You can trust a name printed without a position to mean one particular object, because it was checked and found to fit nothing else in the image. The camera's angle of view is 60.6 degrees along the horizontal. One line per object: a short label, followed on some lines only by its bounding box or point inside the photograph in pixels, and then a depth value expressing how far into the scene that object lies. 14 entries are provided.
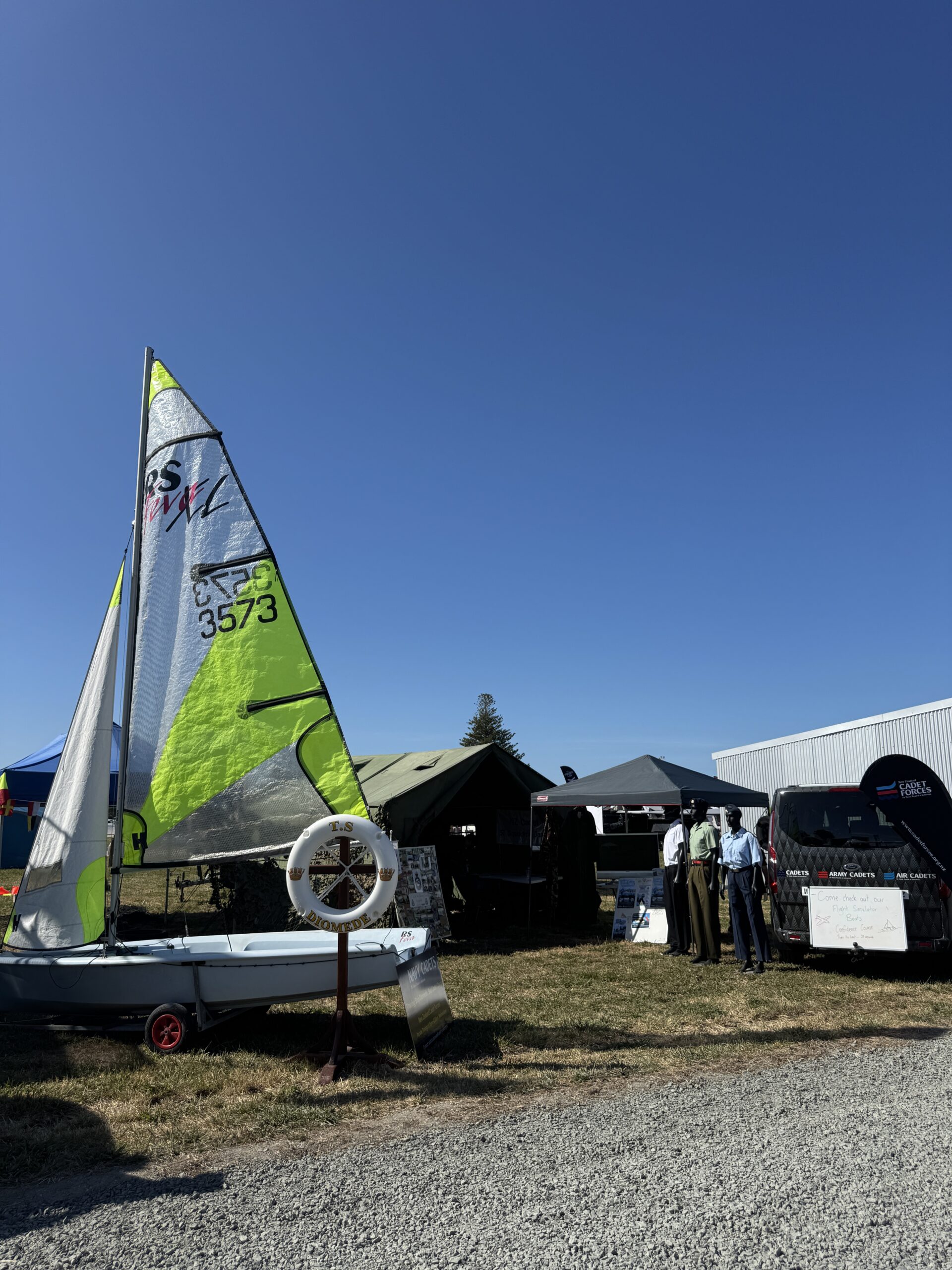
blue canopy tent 16.23
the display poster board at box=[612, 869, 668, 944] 11.39
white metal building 20.44
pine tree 61.28
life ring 5.46
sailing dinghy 5.97
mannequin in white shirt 10.28
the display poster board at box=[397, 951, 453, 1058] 5.66
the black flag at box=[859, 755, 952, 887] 7.37
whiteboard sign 7.94
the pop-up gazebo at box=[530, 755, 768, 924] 11.16
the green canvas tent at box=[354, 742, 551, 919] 11.38
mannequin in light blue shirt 9.09
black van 7.89
